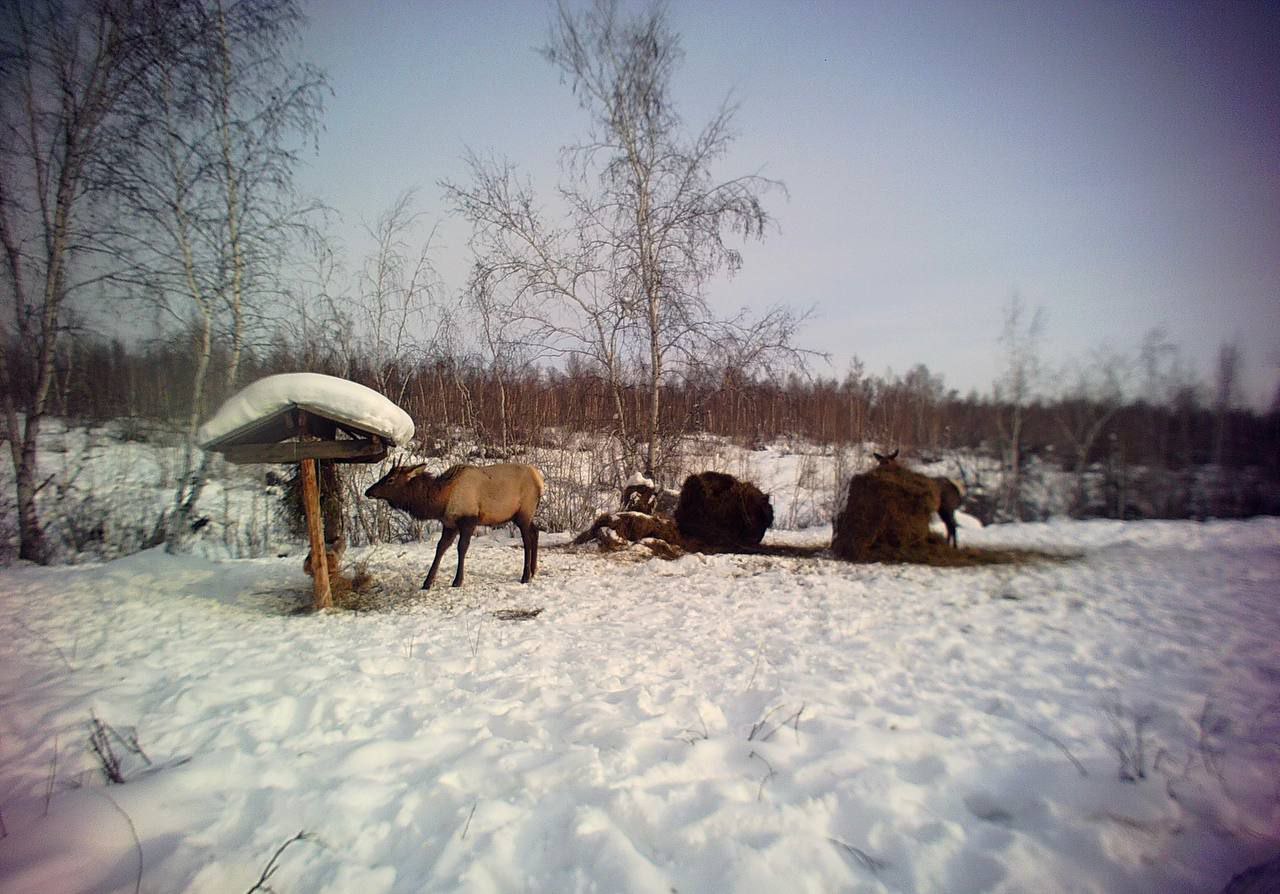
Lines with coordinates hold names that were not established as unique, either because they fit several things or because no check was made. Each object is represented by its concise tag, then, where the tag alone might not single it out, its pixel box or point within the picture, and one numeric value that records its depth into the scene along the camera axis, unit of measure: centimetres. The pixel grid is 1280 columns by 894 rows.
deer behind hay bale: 811
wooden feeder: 484
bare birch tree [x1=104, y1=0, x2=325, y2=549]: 749
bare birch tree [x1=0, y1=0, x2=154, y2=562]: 670
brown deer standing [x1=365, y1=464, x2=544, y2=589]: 609
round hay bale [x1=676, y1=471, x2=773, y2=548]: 902
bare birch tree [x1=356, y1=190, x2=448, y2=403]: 1033
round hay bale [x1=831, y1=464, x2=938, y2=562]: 744
